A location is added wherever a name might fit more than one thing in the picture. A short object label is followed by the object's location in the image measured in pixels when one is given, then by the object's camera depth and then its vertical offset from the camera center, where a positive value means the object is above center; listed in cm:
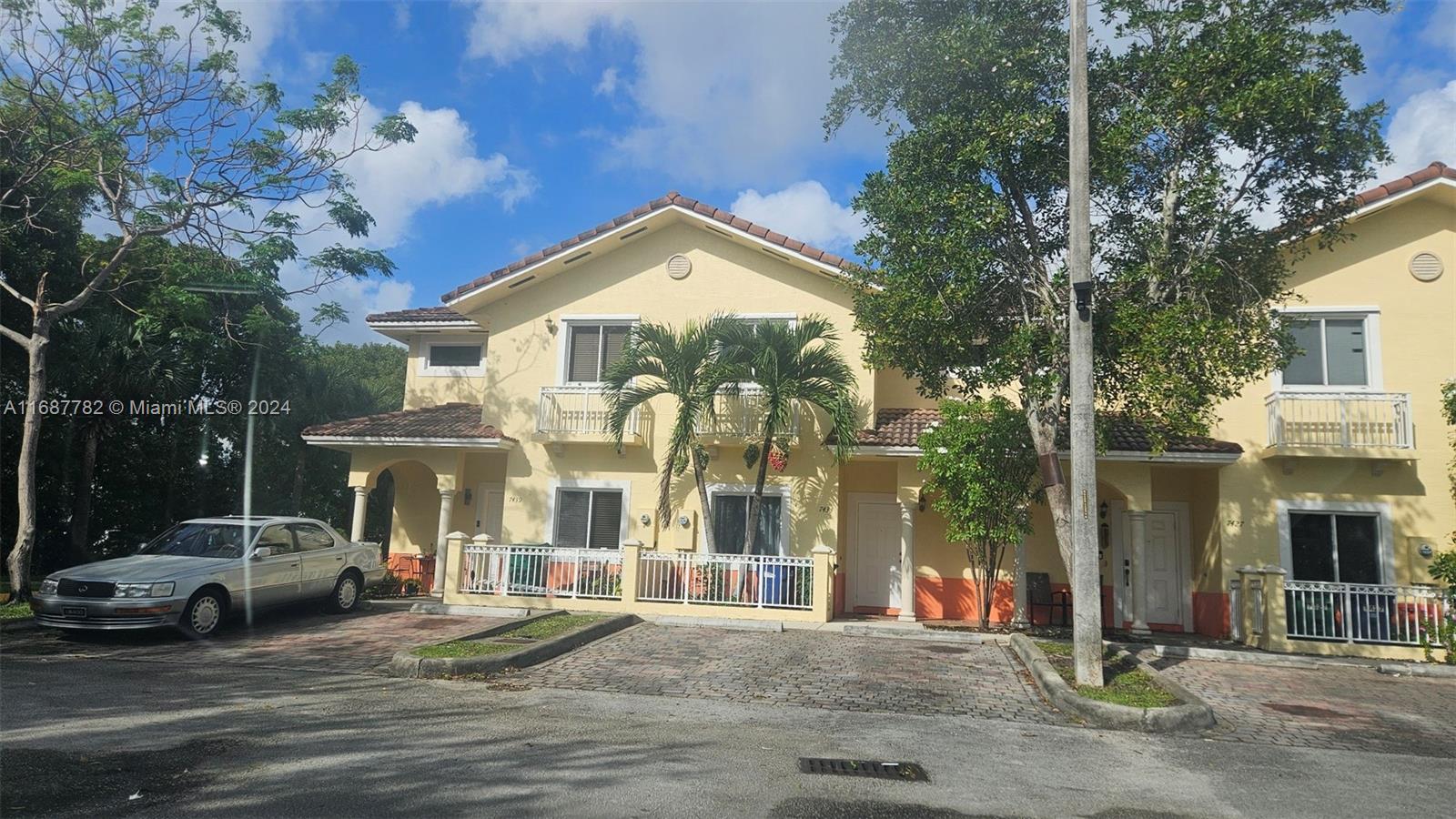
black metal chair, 1568 -127
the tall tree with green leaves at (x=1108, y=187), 1041 +440
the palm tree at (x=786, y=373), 1427 +234
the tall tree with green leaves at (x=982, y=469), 1336 +81
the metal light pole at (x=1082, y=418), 939 +115
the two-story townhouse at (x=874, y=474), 1435 +84
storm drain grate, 612 -174
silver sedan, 1105 -104
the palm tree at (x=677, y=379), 1477 +223
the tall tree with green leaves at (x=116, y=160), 1393 +557
